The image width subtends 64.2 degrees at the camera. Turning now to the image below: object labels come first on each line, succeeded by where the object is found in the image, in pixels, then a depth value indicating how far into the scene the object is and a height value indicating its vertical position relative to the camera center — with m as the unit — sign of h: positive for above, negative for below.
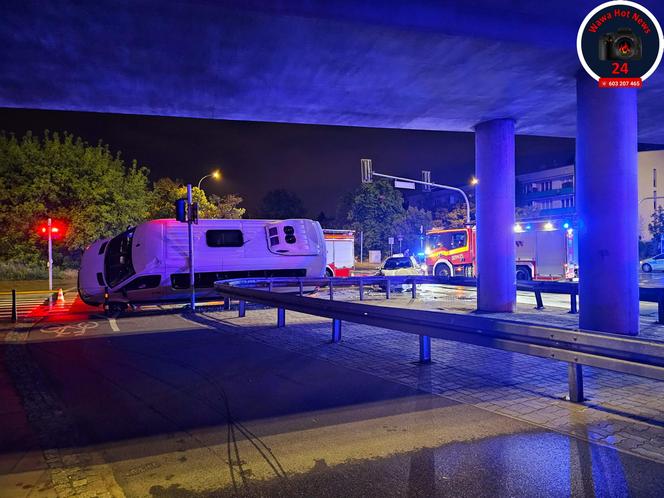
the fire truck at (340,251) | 25.59 +0.11
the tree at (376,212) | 65.62 +5.06
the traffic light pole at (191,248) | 14.85 +0.21
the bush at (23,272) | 35.03 -0.96
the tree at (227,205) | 49.16 +4.70
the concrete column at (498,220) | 12.87 +0.76
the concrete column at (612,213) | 9.13 +0.63
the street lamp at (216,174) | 31.06 +4.74
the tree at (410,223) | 63.79 +3.57
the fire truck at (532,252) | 22.89 -0.02
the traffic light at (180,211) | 14.77 +1.25
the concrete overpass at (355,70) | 7.69 +3.33
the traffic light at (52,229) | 24.20 +1.29
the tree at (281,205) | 82.31 +7.69
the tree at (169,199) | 42.84 +4.72
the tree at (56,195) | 35.16 +4.24
